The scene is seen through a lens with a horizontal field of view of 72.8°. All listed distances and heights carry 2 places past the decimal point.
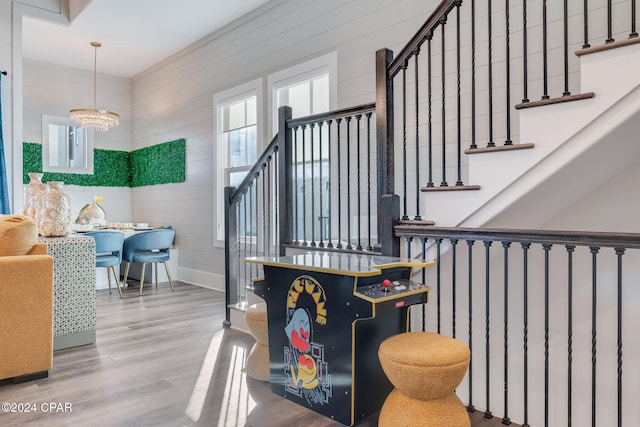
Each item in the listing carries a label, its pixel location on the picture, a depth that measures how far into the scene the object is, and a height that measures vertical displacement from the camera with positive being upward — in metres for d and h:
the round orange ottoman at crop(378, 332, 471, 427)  1.84 -0.73
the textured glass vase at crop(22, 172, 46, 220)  3.76 +0.15
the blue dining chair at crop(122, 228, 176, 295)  5.58 -0.46
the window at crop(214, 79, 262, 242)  5.41 +1.02
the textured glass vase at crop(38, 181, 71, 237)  3.56 -0.02
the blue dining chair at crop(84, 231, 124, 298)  5.19 -0.45
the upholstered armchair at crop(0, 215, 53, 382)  2.66 -0.59
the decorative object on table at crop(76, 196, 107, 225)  6.59 -0.06
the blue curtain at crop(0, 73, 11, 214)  4.63 +0.24
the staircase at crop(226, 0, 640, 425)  1.91 +0.33
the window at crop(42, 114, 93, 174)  7.02 +1.09
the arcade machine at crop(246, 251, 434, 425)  2.15 -0.61
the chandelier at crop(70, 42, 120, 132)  6.02 +1.32
